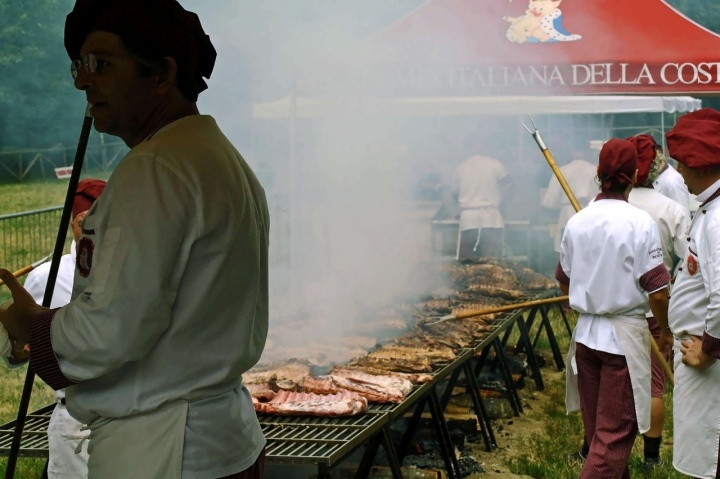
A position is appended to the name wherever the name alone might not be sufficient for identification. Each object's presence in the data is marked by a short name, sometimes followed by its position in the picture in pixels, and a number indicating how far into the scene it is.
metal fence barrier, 10.63
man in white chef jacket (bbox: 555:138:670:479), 4.93
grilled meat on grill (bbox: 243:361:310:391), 4.50
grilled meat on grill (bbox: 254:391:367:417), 4.03
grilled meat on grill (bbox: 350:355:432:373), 4.92
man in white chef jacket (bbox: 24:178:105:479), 3.57
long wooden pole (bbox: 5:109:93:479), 2.55
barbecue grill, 3.47
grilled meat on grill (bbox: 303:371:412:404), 4.27
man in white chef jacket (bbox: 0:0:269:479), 1.99
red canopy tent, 8.46
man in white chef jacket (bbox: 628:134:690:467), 6.07
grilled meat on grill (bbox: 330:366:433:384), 4.70
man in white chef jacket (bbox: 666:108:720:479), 4.26
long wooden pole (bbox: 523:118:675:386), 5.48
